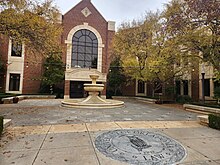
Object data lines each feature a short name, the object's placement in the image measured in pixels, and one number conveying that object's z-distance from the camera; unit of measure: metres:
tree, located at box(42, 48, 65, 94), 19.52
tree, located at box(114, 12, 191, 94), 14.80
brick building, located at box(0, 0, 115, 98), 19.53
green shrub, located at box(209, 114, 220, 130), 5.98
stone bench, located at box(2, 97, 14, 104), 13.59
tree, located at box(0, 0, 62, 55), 7.79
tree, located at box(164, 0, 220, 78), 9.28
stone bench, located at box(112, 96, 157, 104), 17.45
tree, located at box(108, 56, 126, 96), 22.64
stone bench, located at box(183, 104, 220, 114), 9.50
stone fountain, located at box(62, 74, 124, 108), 11.47
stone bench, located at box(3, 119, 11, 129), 5.43
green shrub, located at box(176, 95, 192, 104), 18.23
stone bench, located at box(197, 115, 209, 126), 6.59
